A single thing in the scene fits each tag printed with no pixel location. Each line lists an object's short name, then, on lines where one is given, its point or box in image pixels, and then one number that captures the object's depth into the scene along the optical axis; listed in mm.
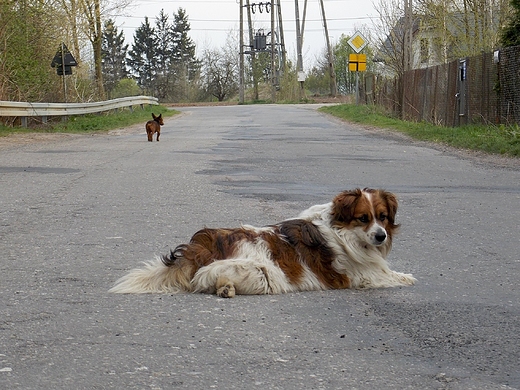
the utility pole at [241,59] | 76856
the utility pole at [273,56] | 75000
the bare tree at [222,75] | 91250
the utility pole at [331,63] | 72188
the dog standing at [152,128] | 21688
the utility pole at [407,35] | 35750
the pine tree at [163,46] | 111188
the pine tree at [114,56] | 103062
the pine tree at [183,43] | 109625
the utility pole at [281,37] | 78500
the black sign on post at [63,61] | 30344
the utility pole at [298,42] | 71312
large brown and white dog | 5859
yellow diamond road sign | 38369
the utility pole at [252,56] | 80312
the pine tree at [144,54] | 111312
